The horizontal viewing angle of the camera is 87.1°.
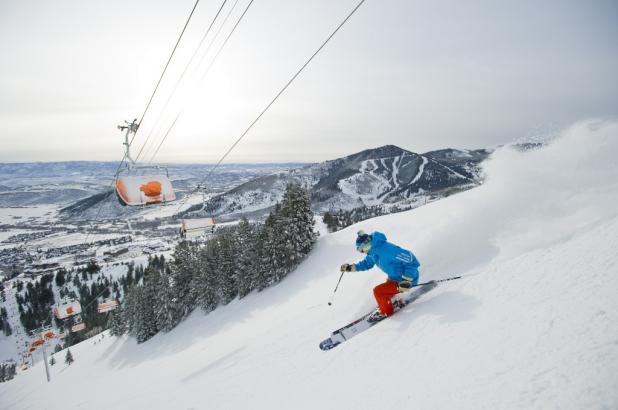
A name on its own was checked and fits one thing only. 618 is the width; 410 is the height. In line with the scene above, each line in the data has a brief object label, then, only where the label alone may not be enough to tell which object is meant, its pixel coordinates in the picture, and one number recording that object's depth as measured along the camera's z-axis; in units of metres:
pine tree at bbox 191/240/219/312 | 39.97
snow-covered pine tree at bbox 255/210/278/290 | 35.50
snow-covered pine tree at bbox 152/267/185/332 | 42.19
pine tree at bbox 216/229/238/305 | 39.47
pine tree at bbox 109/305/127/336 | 49.51
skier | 7.90
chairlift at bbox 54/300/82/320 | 45.94
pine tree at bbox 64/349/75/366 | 54.33
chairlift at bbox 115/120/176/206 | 17.19
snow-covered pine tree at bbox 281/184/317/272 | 36.03
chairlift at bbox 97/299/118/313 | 44.92
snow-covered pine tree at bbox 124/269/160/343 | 43.06
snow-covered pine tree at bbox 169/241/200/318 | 42.59
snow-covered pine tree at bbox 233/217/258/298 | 37.22
